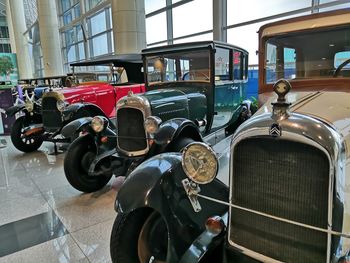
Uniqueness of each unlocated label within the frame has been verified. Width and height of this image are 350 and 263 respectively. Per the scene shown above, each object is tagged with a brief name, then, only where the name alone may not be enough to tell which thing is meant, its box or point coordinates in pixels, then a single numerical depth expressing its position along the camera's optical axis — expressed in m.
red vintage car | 4.94
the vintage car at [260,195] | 1.17
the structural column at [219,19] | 7.78
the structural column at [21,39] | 24.19
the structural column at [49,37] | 17.53
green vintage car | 3.10
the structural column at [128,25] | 8.56
